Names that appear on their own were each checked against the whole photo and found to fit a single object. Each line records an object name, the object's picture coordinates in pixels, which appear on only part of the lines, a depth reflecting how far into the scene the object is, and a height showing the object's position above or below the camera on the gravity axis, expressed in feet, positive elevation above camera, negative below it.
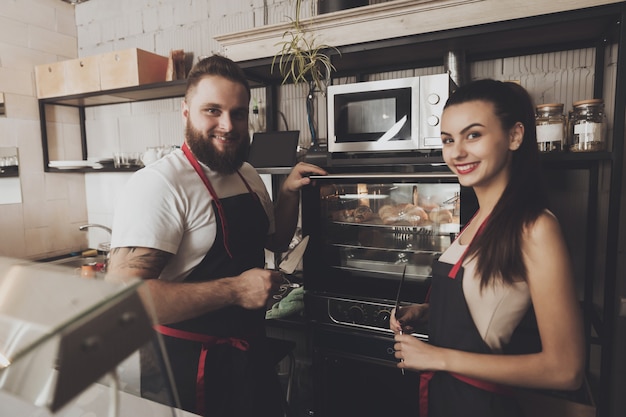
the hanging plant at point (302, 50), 6.33 +1.83
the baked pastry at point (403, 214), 5.98 -0.76
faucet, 10.44 -1.50
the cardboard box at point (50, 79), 9.66 +2.20
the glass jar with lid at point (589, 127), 5.16 +0.43
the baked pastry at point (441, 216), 5.89 -0.77
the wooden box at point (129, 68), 8.57 +2.19
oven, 5.97 -1.69
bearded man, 4.19 -0.94
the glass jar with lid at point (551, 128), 5.32 +0.44
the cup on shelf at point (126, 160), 9.58 +0.21
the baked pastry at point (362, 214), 6.47 -0.80
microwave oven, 5.54 +0.73
